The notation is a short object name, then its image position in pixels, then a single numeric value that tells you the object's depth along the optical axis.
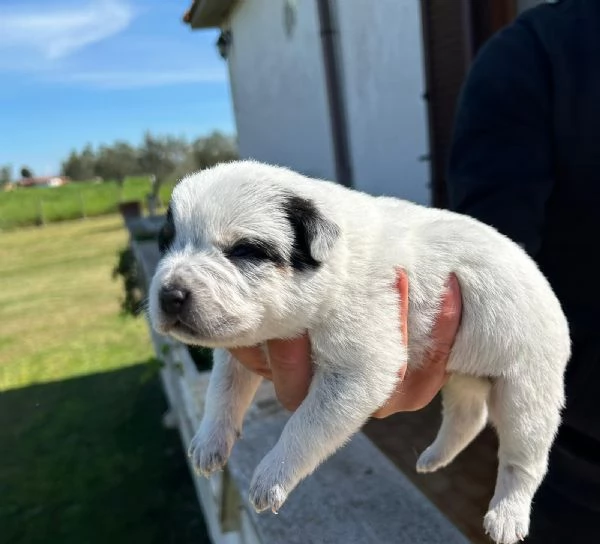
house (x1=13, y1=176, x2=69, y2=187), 69.40
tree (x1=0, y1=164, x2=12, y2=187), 68.14
